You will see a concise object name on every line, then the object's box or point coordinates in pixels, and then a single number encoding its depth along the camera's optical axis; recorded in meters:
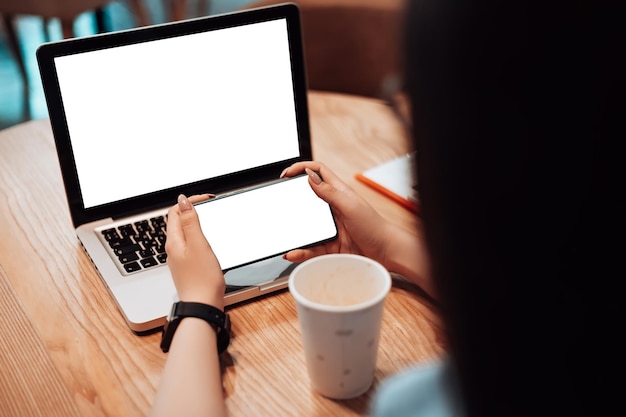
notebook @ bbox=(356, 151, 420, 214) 1.03
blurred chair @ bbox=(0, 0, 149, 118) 2.57
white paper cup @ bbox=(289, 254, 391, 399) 0.62
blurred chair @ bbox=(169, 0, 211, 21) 3.13
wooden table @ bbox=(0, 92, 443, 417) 0.70
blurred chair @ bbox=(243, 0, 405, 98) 1.59
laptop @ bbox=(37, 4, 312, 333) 0.87
